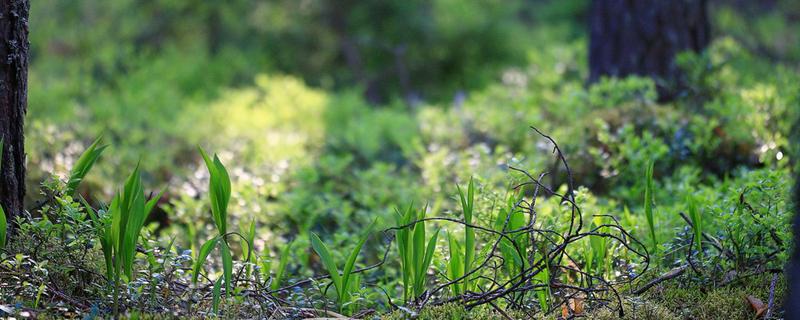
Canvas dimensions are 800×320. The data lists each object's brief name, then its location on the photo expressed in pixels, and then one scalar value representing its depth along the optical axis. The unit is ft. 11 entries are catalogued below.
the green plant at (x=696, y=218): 15.28
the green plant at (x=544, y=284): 14.50
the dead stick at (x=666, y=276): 15.20
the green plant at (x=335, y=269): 14.20
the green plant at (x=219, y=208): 13.74
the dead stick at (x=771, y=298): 13.83
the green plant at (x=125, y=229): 13.53
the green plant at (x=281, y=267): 15.17
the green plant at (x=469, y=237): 14.61
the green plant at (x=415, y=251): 14.49
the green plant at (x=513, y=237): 15.06
